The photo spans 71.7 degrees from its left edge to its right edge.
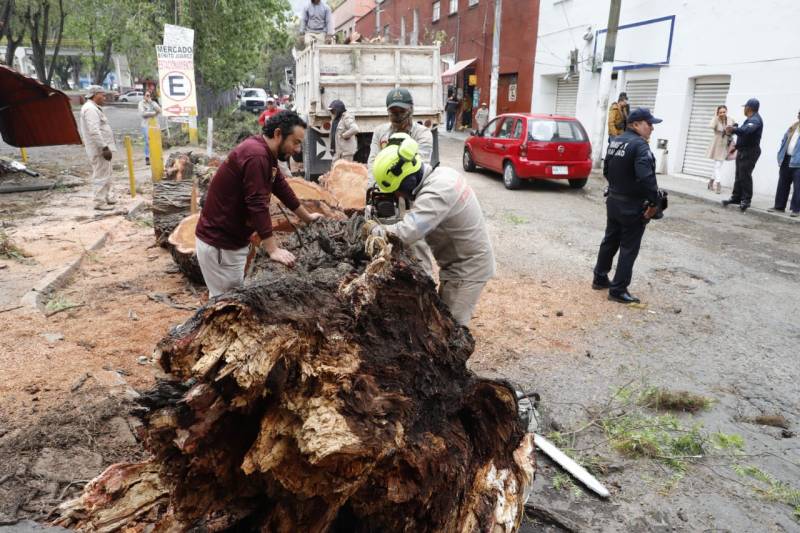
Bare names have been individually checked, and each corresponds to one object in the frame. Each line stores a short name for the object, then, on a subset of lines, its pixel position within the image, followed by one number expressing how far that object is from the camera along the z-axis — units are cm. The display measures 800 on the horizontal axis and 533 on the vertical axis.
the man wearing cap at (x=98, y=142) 873
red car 1141
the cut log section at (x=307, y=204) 566
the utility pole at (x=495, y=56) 2091
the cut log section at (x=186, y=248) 560
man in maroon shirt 353
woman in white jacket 1144
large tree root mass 182
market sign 1085
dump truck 905
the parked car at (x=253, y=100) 3462
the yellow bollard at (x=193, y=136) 1645
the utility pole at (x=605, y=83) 1430
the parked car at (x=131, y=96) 4894
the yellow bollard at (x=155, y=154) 1056
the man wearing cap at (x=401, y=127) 584
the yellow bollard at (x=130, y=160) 973
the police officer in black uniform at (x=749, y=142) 995
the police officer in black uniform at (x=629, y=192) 541
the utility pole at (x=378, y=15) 3783
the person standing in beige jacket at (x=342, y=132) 845
